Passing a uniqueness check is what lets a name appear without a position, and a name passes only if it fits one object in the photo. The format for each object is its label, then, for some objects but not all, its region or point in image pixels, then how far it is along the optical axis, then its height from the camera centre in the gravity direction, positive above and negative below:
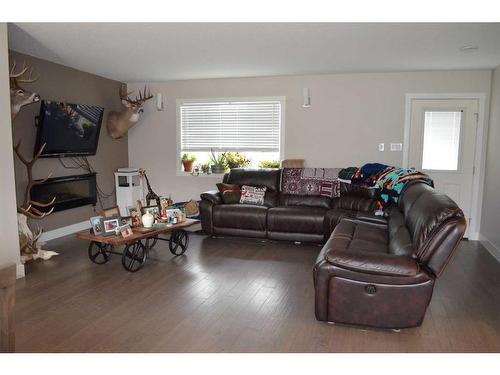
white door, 5.53 +0.08
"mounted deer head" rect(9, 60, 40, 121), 4.10 +0.49
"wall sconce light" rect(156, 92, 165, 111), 6.06 +0.66
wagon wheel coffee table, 3.89 -1.10
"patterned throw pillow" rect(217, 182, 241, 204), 5.60 -0.67
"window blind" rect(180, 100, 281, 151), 6.40 +0.35
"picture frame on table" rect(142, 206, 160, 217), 4.43 -0.73
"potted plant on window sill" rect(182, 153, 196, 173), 6.79 -0.28
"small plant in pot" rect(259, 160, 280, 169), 6.32 -0.28
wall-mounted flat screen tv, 4.94 +0.21
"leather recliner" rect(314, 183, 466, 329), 2.55 -0.85
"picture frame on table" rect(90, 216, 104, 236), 3.98 -0.82
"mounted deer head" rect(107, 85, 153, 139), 6.27 +0.46
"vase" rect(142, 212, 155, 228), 4.24 -0.80
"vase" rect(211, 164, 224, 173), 6.59 -0.37
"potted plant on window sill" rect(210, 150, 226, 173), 6.59 -0.31
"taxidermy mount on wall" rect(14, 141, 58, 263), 4.22 -0.92
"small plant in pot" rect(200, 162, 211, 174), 6.73 -0.38
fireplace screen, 5.12 -0.65
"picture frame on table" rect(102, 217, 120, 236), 3.99 -0.81
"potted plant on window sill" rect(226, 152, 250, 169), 6.54 -0.24
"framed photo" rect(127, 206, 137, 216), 4.40 -0.74
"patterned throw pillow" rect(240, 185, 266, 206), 5.59 -0.69
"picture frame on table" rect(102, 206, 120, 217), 4.14 -0.71
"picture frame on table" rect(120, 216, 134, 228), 4.17 -0.82
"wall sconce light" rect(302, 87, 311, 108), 5.78 +0.73
